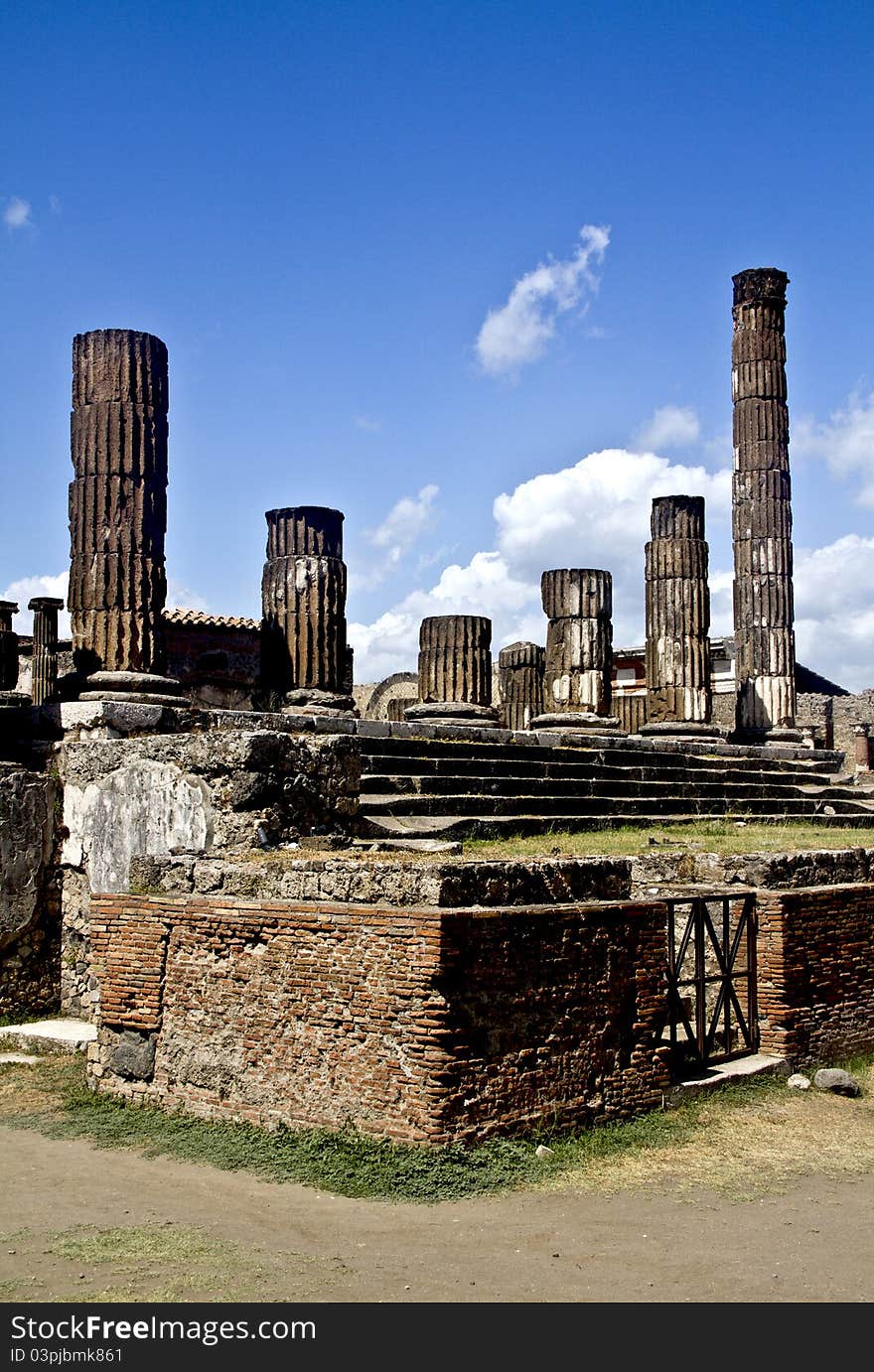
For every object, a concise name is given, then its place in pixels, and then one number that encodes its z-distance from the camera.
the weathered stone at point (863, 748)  29.80
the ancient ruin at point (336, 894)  5.63
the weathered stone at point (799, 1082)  7.19
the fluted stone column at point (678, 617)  18.81
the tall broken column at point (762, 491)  19.91
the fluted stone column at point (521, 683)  21.52
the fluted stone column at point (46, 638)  20.67
